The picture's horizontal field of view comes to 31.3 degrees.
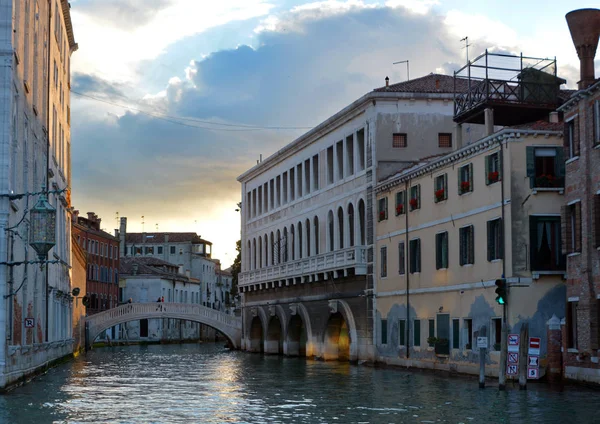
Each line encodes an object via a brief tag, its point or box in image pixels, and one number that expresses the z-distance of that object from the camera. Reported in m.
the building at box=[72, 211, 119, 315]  85.06
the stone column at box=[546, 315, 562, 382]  30.70
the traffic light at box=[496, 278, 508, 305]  26.80
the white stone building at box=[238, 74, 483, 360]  44.81
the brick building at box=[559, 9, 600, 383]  28.12
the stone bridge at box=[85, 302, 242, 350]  69.88
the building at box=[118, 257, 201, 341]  98.25
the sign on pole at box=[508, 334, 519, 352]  29.03
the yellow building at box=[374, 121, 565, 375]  31.89
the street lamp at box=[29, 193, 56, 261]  24.45
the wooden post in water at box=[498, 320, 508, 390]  27.55
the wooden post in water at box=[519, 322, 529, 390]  27.80
